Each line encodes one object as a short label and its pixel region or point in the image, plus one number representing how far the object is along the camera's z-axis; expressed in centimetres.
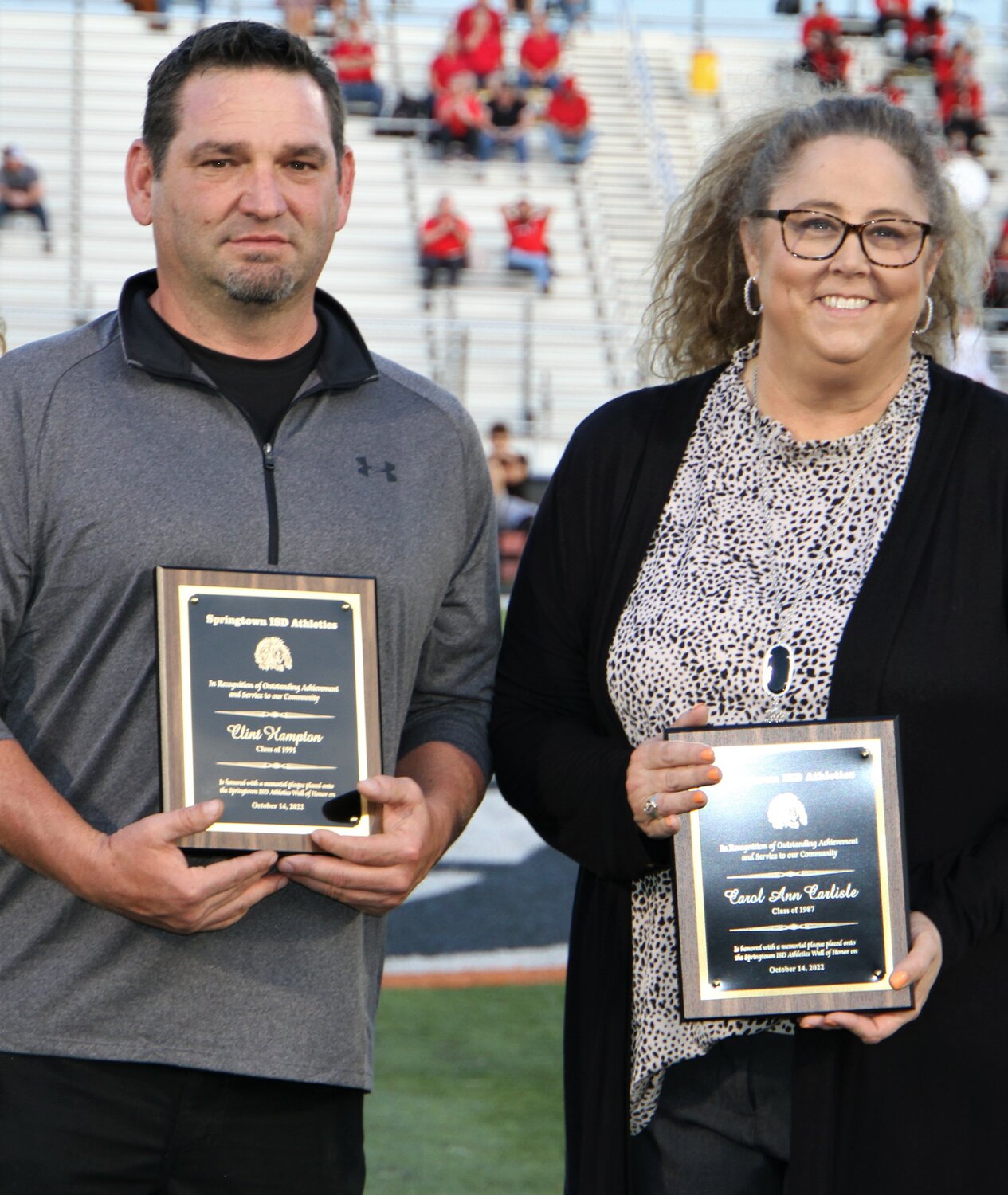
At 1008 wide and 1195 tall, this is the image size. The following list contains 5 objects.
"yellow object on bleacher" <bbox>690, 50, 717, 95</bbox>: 2248
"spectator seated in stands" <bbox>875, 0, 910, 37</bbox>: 2398
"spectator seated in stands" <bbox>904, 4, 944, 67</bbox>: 2297
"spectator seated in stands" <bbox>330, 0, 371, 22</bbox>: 2130
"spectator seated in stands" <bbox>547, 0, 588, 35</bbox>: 2381
